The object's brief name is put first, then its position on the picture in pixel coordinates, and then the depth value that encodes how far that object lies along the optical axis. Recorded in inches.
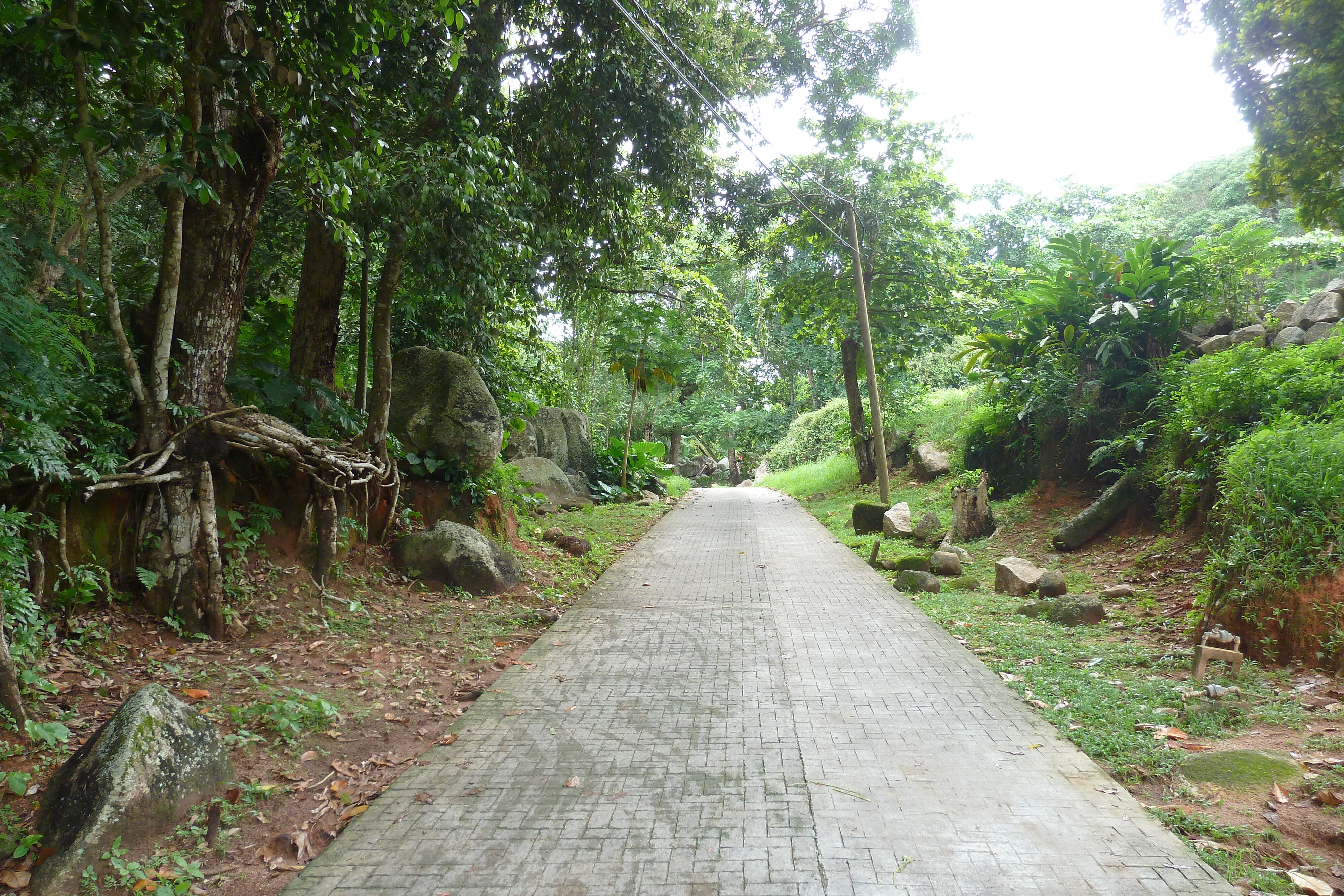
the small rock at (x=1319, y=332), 322.0
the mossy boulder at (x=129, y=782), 110.0
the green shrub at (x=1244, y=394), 261.0
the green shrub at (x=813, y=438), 987.3
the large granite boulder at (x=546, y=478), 599.5
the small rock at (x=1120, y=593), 266.8
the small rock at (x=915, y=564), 345.7
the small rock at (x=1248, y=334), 351.9
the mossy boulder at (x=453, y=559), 282.0
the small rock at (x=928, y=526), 427.5
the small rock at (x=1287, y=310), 359.9
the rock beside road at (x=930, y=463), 604.7
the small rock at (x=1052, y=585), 277.0
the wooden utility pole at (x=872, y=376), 531.8
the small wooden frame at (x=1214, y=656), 180.1
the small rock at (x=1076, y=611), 244.2
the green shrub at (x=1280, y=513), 192.7
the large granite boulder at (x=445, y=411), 321.4
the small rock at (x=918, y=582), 317.1
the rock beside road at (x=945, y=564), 338.3
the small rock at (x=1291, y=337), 334.3
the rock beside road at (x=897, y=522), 456.8
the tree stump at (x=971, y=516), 404.5
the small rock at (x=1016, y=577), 293.6
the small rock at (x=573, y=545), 398.3
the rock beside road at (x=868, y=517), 490.0
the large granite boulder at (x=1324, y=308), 333.4
